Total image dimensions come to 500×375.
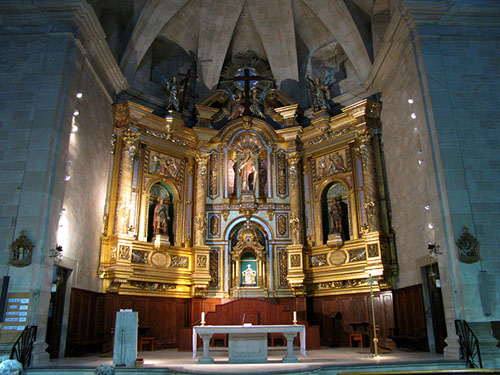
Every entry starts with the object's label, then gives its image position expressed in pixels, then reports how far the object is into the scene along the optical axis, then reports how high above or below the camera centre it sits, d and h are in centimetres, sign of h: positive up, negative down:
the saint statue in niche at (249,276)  1702 +180
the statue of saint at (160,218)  1617 +379
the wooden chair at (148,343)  1443 -54
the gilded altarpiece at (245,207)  1537 +430
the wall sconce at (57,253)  1088 +173
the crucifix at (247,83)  1800 +956
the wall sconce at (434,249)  1120 +179
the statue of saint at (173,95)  1764 +882
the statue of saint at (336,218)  1638 +379
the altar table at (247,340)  1048 -34
